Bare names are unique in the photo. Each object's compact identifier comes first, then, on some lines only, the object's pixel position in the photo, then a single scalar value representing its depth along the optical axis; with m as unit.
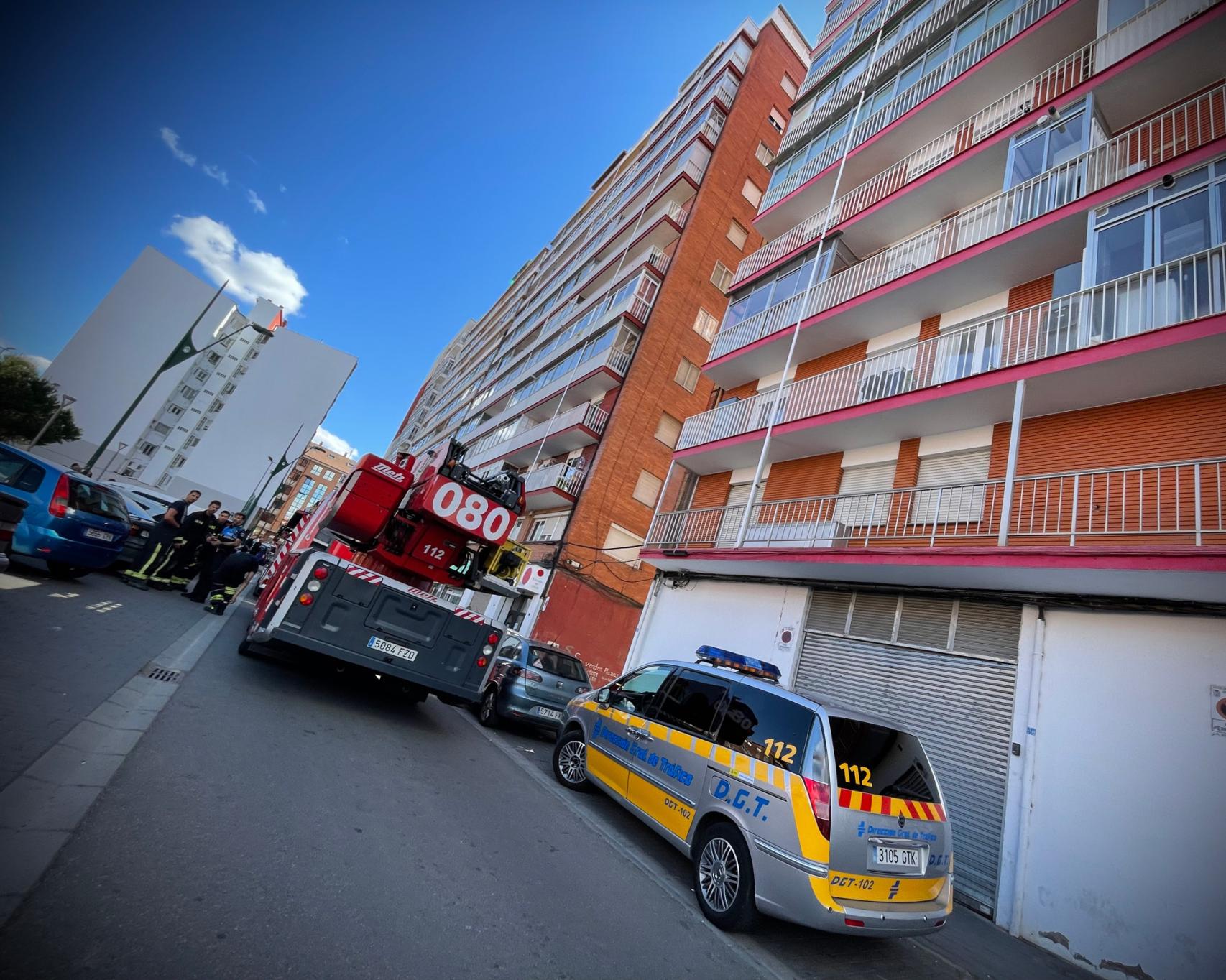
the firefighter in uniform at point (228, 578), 9.69
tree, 33.25
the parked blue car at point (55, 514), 6.70
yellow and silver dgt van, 3.43
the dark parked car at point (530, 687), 8.40
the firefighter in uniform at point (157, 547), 9.77
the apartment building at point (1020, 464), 5.57
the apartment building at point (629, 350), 18.64
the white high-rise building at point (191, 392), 31.39
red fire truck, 5.72
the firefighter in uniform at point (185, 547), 10.19
